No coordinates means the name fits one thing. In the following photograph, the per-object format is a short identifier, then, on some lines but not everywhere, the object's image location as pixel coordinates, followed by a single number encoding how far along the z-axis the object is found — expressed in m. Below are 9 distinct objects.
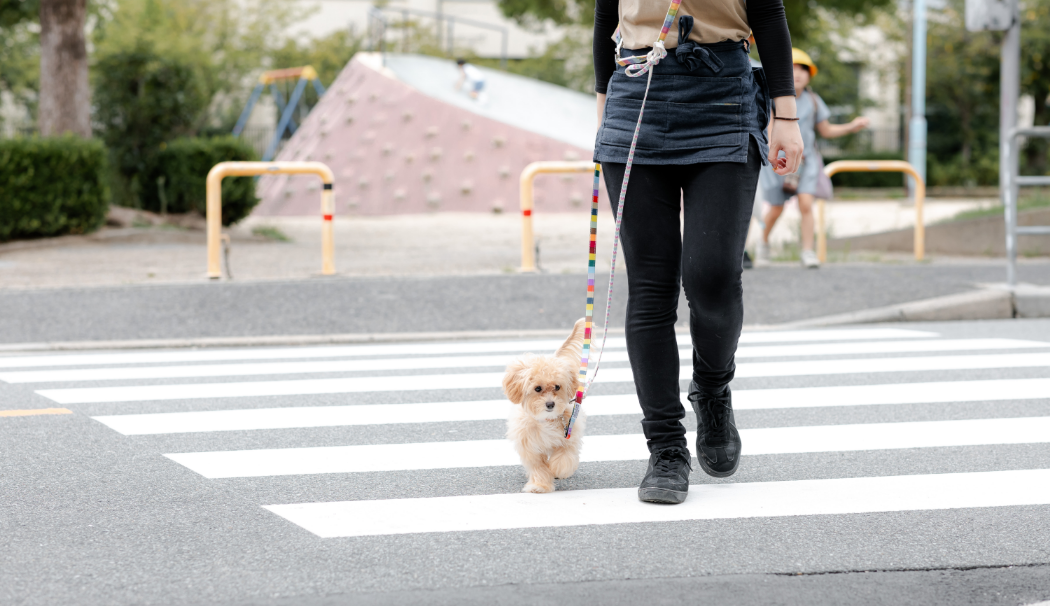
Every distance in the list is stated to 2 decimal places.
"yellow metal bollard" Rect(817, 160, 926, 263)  10.79
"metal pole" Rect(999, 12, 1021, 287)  14.26
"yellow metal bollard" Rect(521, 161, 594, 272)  9.59
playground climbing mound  20.80
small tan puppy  3.57
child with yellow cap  9.77
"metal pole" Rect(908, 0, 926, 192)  25.94
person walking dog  3.35
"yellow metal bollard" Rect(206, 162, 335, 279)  9.51
